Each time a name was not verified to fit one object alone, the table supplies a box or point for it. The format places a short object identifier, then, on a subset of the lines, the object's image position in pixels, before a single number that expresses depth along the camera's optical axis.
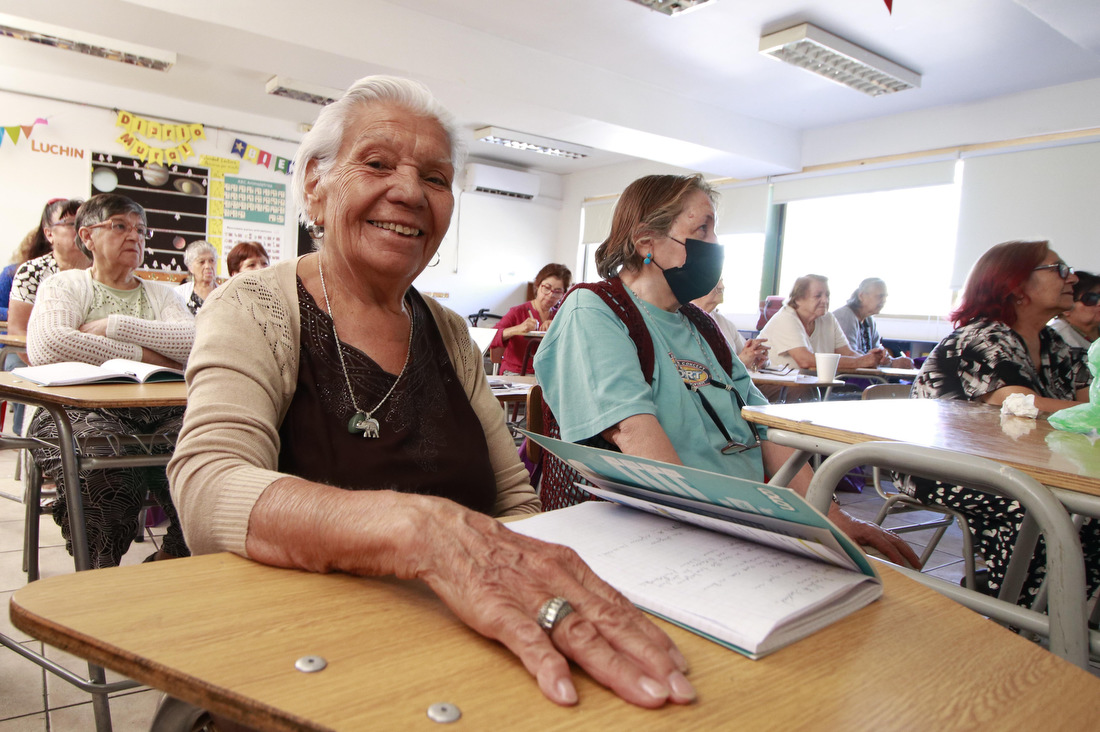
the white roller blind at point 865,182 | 6.50
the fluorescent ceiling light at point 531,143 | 7.77
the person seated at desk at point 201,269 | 4.99
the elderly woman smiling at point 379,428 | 0.44
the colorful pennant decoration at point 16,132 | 6.36
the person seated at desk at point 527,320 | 4.74
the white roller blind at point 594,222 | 9.56
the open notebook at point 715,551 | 0.49
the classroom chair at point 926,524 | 1.92
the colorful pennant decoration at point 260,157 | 7.56
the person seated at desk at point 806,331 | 4.91
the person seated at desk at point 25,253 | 4.45
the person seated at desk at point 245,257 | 4.47
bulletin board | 6.89
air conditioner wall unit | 9.27
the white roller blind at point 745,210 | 7.96
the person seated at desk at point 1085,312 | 3.76
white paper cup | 3.98
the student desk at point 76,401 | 1.51
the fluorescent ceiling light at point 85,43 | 5.29
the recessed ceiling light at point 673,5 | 4.42
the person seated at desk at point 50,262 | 3.51
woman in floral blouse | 2.13
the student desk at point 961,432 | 1.05
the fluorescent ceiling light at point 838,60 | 4.86
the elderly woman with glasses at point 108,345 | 1.99
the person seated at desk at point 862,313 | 5.87
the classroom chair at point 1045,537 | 0.86
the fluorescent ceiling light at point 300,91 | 6.21
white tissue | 1.76
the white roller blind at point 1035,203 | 5.59
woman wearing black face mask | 1.36
